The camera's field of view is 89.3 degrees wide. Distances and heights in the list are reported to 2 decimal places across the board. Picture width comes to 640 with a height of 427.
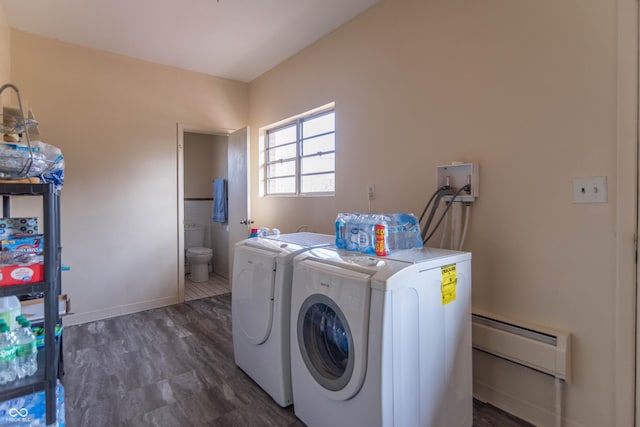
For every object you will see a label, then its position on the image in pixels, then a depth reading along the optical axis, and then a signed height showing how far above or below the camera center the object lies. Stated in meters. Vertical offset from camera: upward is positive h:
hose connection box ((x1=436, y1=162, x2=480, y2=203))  1.81 +0.18
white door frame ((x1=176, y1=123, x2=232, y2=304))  3.50 +0.02
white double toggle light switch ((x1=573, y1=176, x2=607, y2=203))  1.41 +0.09
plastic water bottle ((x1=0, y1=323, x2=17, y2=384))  1.12 -0.51
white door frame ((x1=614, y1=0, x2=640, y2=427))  1.32 -0.02
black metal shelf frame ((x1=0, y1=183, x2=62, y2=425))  1.10 -0.34
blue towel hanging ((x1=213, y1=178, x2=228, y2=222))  4.60 +0.13
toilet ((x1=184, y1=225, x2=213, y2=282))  4.35 -0.69
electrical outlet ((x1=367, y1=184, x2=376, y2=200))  2.41 +0.14
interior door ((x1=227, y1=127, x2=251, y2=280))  3.47 +0.26
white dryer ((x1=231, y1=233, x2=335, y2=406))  1.72 -0.56
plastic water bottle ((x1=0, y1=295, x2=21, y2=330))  1.21 -0.38
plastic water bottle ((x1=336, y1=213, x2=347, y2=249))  1.80 -0.13
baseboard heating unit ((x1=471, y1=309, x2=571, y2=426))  1.48 -0.66
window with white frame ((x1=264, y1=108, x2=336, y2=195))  2.99 +0.56
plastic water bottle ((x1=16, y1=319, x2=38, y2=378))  1.17 -0.53
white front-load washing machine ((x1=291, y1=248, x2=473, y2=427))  1.22 -0.55
